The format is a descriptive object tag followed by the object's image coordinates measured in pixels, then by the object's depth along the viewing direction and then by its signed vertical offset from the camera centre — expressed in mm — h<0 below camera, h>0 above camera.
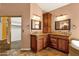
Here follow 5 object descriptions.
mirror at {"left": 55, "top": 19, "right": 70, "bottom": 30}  1983 +201
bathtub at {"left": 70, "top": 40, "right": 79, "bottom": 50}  1882 -864
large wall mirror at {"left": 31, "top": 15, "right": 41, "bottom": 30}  1977 +376
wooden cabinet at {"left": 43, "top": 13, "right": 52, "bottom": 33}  2014 +381
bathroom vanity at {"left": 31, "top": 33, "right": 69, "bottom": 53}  1975 -771
